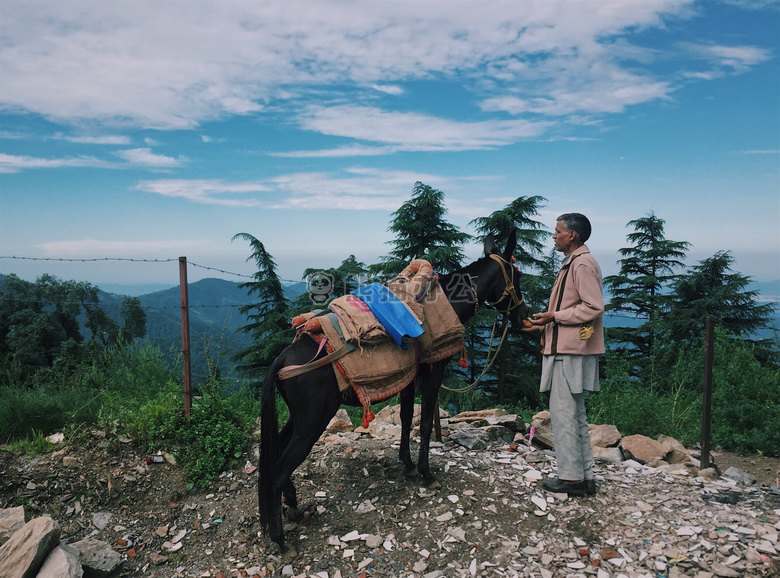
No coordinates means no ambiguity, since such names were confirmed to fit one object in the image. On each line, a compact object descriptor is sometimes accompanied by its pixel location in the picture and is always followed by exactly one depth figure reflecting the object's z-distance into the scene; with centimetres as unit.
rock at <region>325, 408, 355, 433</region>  587
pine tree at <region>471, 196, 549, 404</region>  1346
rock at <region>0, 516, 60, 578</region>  311
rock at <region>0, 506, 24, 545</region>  356
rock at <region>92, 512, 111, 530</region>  407
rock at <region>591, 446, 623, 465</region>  506
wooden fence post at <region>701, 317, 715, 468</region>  497
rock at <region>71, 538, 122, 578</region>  347
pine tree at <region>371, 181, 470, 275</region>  1255
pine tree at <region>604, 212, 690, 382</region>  1753
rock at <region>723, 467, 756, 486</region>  469
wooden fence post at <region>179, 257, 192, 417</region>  502
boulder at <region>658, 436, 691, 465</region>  527
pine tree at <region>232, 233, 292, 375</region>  1409
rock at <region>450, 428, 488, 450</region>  510
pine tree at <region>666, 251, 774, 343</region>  1603
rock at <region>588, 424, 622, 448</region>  551
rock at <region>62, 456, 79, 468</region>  445
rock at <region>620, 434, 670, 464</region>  522
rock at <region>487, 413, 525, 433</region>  577
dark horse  342
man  385
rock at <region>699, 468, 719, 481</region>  471
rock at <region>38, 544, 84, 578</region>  312
